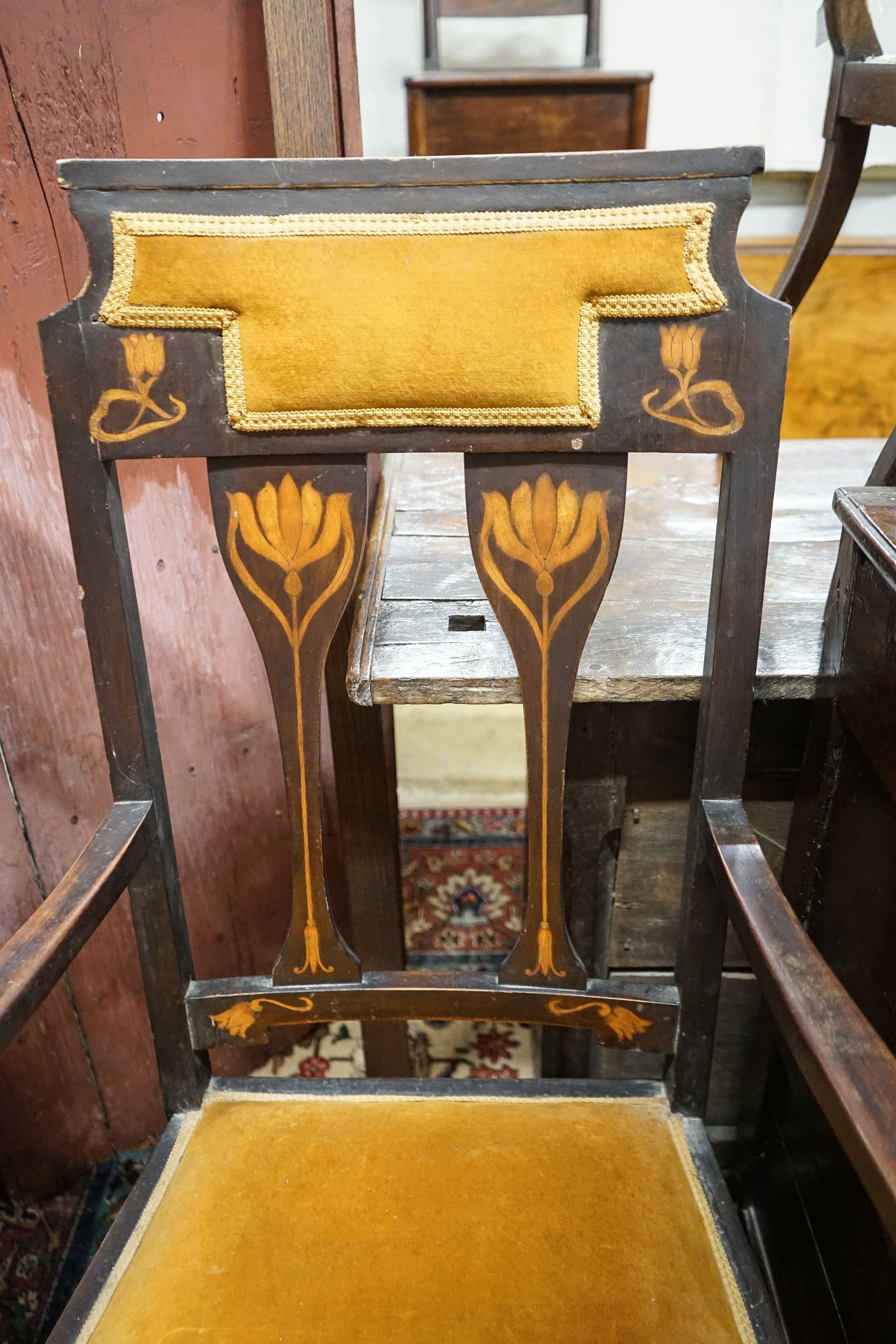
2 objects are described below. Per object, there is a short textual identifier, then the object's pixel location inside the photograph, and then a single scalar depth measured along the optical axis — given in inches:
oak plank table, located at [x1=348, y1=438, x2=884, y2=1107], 36.7
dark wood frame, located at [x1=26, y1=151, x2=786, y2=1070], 26.0
